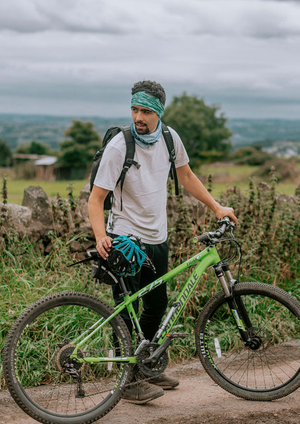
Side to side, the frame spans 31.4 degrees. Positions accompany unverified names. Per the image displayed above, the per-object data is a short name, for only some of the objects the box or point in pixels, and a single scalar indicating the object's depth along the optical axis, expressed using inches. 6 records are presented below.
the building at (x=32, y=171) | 1451.8
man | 136.3
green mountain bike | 134.7
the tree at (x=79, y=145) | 2600.9
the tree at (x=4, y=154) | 3034.0
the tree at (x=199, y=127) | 2874.0
